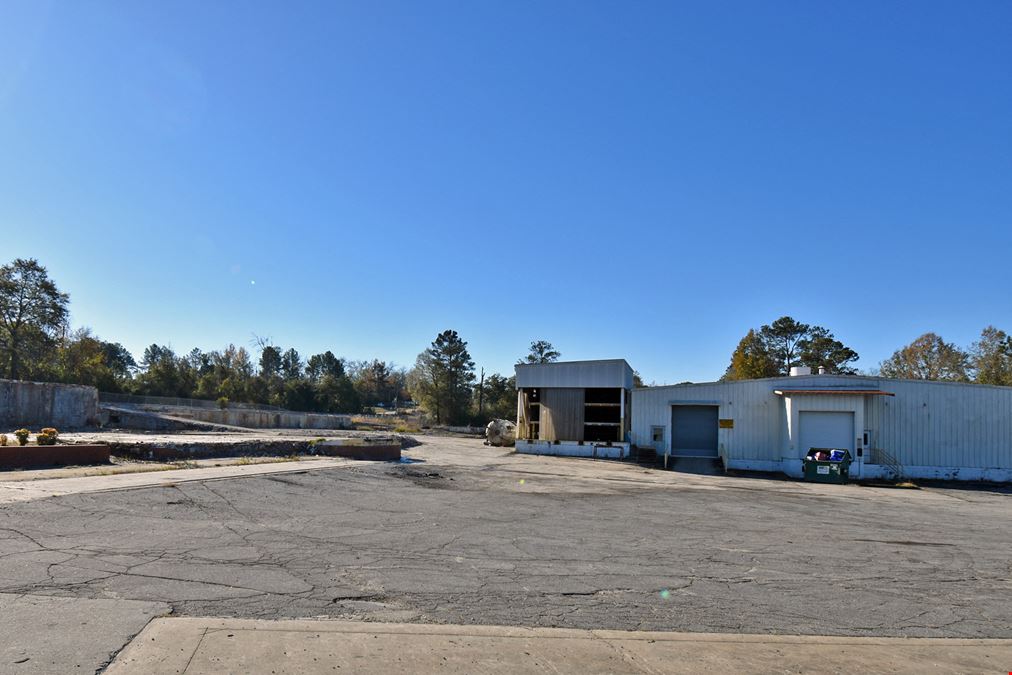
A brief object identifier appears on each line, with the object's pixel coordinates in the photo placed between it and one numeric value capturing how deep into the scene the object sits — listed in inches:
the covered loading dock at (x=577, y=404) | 1565.0
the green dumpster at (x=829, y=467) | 1109.1
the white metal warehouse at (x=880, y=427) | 1166.3
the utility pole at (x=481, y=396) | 3289.9
